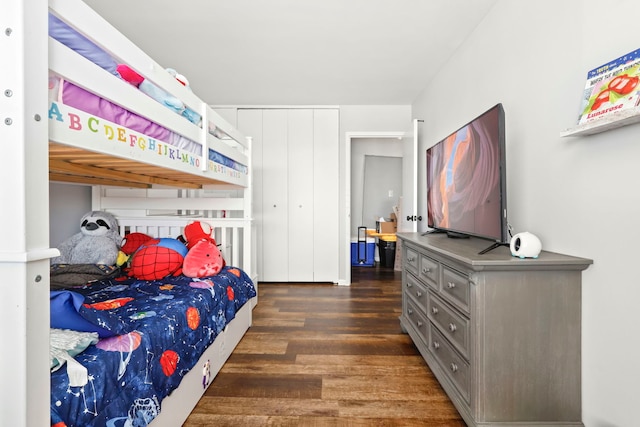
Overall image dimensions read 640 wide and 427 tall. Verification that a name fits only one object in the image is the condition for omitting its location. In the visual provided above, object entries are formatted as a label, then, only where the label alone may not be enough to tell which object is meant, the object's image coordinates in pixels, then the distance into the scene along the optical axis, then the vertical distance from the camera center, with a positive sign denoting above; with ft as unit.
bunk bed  2.33 +0.64
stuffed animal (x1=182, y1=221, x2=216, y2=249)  8.29 -0.57
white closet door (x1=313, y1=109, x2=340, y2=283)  14.14 +0.66
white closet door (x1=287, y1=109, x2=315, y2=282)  14.24 -0.17
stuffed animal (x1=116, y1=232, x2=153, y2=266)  7.91 -0.83
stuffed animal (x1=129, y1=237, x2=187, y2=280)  7.04 -1.05
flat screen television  5.07 +0.53
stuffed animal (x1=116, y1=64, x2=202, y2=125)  4.15 +1.66
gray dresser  4.46 -1.74
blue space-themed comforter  3.05 -1.60
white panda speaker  4.55 -0.49
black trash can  17.34 -2.15
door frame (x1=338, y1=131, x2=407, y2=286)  14.02 +0.37
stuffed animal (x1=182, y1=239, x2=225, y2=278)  7.23 -1.09
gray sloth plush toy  7.46 -0.78
